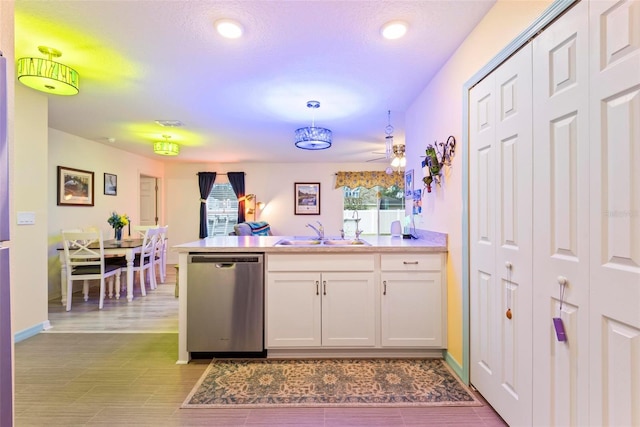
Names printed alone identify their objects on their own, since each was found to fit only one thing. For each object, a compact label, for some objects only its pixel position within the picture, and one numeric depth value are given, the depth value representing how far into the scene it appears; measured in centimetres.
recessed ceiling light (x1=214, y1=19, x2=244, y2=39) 184
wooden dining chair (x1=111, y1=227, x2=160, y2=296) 430
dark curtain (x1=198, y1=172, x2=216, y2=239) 698
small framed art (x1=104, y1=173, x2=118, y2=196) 518
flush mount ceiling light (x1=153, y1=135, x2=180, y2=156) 448
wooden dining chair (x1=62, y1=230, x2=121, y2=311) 375
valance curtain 704
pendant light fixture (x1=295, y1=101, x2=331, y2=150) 350
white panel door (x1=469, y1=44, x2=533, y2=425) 145
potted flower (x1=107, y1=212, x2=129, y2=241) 451
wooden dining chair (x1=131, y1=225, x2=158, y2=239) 525
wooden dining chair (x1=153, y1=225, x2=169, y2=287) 505
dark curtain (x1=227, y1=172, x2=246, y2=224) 697
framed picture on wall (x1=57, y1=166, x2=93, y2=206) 433
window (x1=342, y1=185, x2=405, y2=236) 719
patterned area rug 185
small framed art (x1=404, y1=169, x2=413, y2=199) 323
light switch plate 285
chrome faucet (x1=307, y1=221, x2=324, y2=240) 295
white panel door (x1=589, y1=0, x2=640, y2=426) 95
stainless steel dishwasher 236
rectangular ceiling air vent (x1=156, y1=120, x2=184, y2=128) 381
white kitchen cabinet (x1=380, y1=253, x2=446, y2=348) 235
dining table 388
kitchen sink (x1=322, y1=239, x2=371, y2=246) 259
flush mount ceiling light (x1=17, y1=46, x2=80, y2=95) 211
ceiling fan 477
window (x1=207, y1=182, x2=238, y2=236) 717
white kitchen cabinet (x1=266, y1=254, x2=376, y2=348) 237
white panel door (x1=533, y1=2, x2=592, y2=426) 113
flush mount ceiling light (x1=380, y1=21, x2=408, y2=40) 186
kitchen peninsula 236
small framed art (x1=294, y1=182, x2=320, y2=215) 708
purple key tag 122
